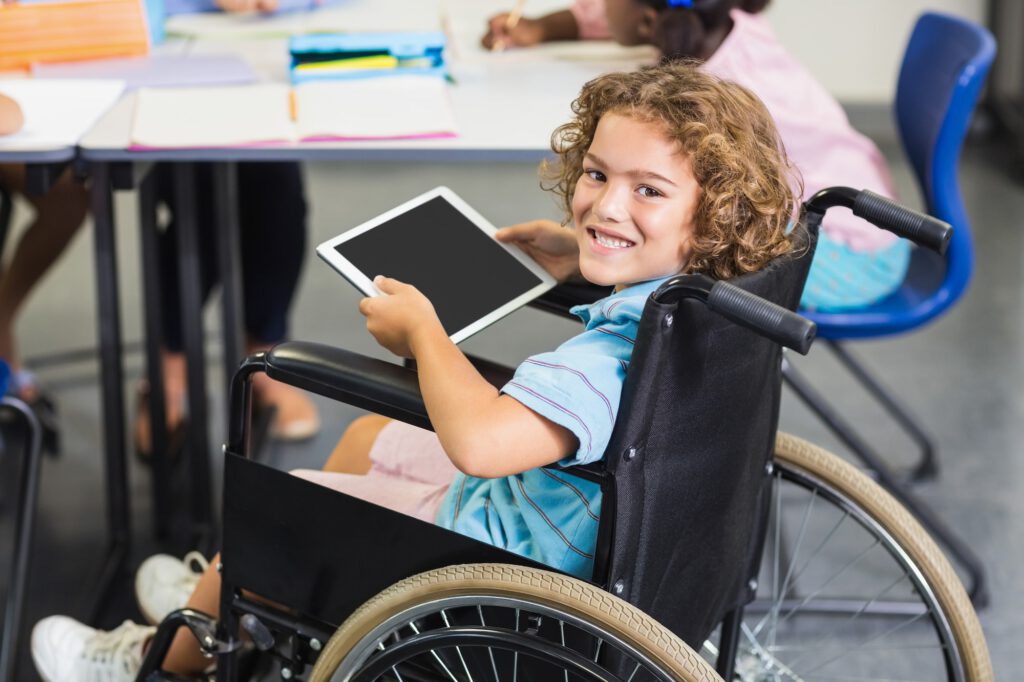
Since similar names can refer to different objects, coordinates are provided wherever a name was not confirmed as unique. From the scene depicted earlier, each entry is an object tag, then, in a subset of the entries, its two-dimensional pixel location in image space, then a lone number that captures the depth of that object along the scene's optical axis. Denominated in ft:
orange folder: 15.32
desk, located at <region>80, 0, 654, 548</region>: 14.02
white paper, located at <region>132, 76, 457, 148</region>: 14.04
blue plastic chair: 14.49
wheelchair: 11.13
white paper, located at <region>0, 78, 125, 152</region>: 13.82
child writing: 14.80
